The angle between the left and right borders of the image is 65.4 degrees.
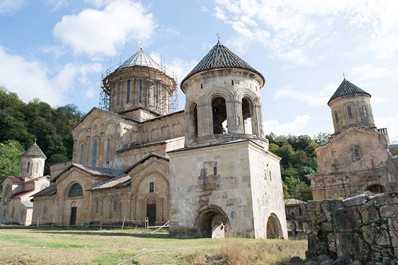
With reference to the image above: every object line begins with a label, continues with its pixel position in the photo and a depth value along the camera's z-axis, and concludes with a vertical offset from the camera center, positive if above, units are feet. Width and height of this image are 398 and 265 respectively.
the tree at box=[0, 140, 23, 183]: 125.51 +25.66
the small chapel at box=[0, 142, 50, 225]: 104.32 +12.64
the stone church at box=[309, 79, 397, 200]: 61.62 +13.11
